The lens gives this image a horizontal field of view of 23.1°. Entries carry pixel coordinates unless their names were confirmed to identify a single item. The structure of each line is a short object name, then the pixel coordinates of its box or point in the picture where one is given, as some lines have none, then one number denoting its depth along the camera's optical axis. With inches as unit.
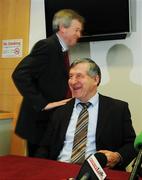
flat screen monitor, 125.0
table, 61.9
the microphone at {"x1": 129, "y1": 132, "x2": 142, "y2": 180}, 40.1
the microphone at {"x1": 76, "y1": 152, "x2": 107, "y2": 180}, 48.1
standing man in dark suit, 103.9
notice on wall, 158.9
